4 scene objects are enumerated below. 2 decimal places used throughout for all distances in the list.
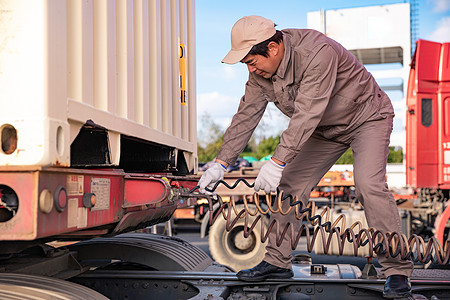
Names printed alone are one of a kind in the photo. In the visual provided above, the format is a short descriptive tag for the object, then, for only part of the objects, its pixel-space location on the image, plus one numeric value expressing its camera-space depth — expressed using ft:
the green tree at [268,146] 104.78
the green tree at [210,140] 117.14
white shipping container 5.78
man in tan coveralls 9.37
